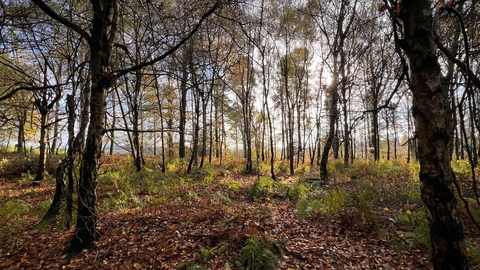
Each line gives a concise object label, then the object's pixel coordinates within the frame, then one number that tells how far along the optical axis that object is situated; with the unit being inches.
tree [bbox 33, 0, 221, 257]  129.0
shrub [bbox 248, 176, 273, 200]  278.9
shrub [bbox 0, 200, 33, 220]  200.2
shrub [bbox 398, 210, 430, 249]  133.6
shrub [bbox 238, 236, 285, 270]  122.0
